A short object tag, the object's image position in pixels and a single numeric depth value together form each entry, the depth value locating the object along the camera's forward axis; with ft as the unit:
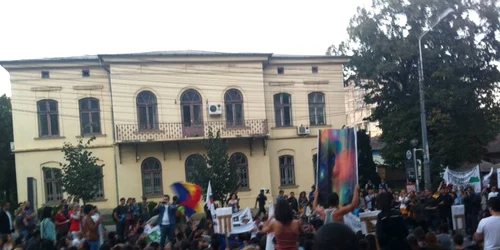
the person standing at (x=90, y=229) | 45.93
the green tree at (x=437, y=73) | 126.00
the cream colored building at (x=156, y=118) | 120.37
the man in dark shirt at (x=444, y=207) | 65.67
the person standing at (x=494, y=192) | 61.41
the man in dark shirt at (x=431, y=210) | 64.85
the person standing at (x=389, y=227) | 26.14
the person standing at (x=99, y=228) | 46.88
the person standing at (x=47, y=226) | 48.29
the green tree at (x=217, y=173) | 101.76
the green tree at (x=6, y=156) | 149.69
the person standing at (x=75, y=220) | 51.21
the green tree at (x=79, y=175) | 95.40
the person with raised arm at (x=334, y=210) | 29.78
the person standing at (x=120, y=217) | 62.96
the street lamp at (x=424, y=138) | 93.71
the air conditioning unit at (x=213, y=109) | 124.67
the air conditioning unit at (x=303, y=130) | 130.52
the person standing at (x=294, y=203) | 78.23
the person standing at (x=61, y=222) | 54.49
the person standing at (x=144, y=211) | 75.32
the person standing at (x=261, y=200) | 84.80
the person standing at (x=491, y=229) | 24.31
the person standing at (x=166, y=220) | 56.29
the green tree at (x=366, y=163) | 127.24
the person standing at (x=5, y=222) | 54.29
